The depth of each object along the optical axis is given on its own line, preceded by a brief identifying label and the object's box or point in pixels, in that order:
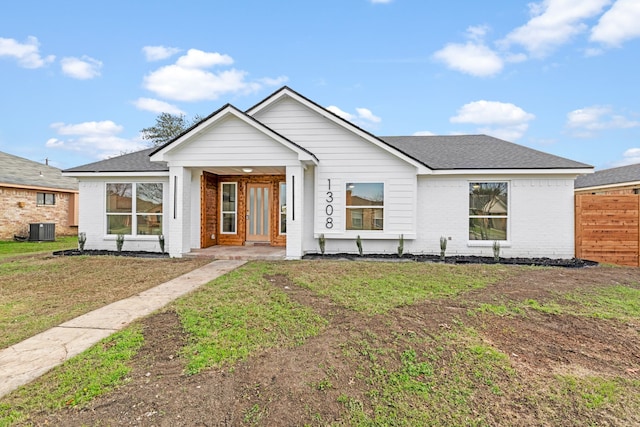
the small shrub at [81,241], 10.69
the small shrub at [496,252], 9.69
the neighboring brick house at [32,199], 17.33
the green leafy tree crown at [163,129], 33.12
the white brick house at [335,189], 9.71
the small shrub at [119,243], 10.65
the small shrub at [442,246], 9.77
